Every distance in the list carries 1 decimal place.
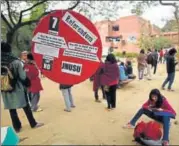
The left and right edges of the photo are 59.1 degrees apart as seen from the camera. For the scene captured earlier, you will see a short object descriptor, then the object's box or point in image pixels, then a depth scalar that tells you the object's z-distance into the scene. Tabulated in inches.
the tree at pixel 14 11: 235.8
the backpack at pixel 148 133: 90.5
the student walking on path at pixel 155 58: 284.1
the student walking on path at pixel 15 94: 93.9
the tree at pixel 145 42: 701.3
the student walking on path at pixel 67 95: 130.2
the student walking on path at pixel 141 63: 238.4
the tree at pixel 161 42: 742.1
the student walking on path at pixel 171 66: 187.5
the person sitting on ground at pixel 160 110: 93.3
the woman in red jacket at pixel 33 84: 122.3
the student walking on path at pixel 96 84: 159.7
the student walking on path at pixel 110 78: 137.6
